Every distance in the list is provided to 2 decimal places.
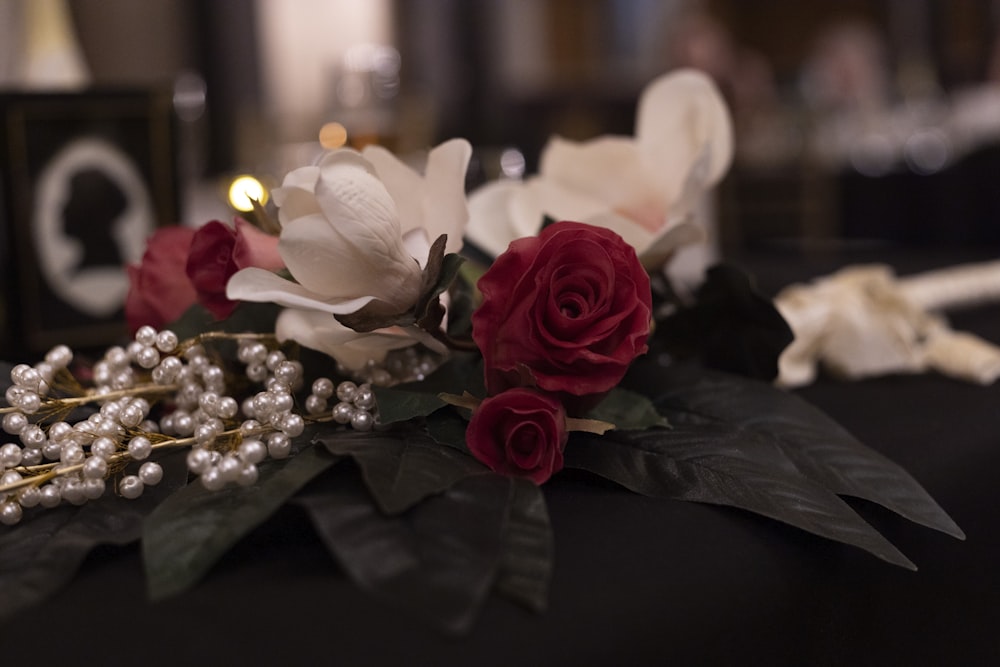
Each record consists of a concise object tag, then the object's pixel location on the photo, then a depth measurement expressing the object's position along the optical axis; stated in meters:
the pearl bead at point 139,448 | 0.45
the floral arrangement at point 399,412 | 0.39
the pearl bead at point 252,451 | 0.42
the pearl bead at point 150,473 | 0.45
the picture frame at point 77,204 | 0.94
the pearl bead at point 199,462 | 0.42
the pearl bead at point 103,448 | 0.44
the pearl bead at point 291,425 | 0.46
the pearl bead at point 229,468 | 0.41
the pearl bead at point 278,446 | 0.45
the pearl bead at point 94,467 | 0.44
